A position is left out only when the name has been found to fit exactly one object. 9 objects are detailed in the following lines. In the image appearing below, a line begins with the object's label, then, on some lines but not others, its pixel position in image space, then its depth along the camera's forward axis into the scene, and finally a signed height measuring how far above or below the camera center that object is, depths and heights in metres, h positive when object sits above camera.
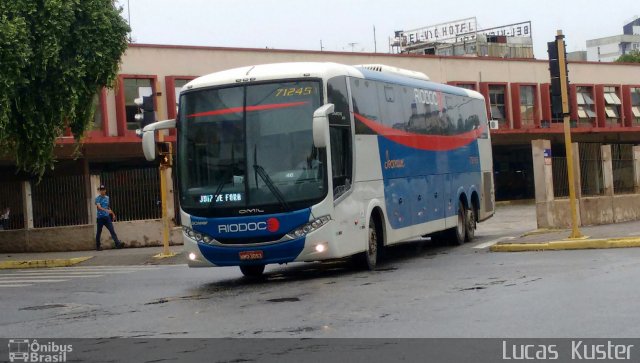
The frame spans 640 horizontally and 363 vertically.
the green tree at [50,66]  26.03 +3.49
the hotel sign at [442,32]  68.50 +9.59
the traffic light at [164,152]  23.53 +0.84
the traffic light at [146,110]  22.94 +1.82
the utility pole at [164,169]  23.55 +0.45
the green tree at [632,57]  92.06 +9.46
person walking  27.78 -0.63
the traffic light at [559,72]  19.94 +1.78
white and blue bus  15.72 +0.25
